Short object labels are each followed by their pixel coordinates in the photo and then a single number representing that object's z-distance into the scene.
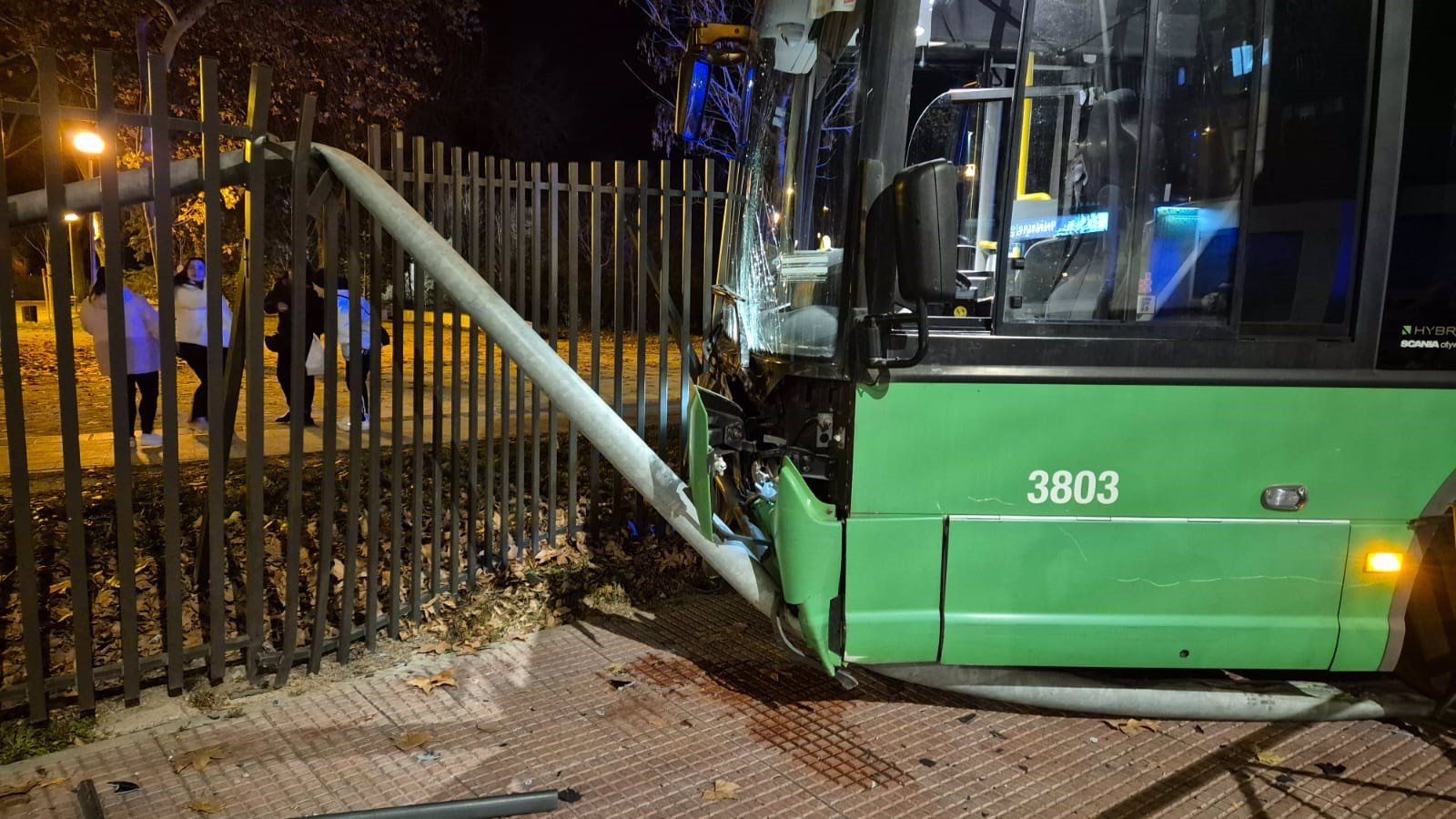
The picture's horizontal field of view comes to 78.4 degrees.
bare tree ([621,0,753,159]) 18.75
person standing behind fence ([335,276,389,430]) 9.12
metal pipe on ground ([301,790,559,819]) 3.14
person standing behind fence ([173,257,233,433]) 8.03
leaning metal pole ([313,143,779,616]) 3.88
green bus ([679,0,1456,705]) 3.42
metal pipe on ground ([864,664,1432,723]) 3.78
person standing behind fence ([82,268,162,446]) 7.24
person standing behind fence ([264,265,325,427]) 8.79
